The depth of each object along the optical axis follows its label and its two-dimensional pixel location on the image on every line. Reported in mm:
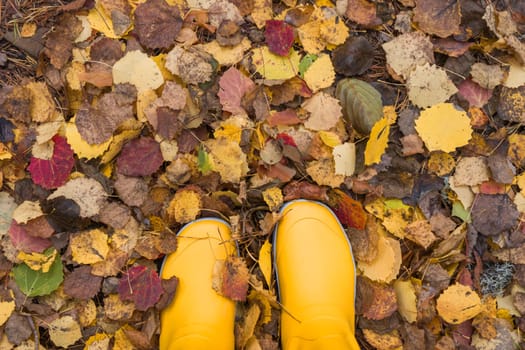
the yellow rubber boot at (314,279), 1319
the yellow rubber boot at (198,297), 1333
